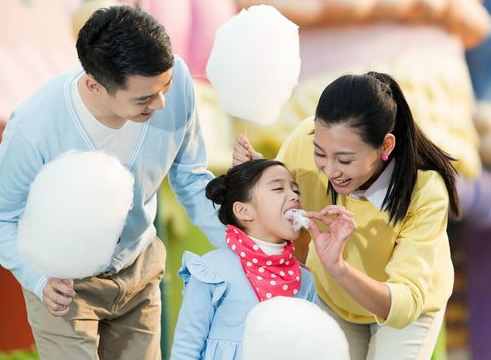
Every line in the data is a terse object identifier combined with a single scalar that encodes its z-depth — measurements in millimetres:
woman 5477
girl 5578
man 5277
